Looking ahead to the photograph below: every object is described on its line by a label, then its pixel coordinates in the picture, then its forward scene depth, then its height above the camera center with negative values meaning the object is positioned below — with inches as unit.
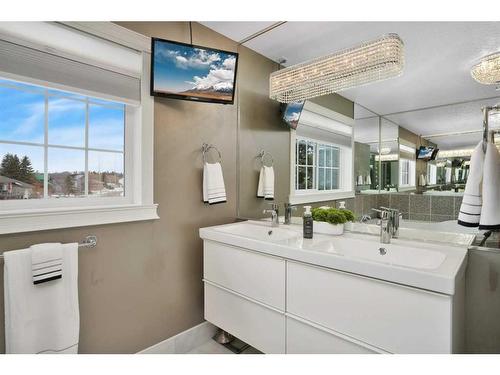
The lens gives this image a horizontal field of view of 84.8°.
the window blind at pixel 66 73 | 49.7 +22.0
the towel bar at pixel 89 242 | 58.4 -13.0
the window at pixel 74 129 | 52.7 +11.9
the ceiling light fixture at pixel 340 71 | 56.9 +26.6
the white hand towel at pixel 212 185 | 77.8 -0.6
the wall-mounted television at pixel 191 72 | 65.2 +28.0
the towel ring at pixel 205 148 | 80.7 +10.2
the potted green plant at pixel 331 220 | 66.2 -8.8
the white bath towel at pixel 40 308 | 48.8 -23.8
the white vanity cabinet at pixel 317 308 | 40.9 -22.9
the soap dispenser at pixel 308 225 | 64.7 -9.8
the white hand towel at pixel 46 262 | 50.2 -15.0
